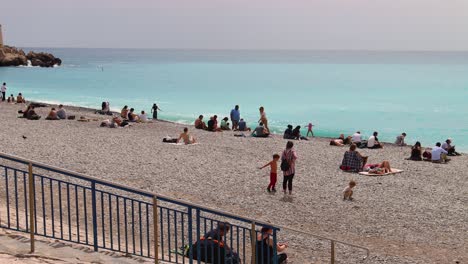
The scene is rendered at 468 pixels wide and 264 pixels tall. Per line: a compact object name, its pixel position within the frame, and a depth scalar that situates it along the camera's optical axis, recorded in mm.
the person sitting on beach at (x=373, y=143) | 25438
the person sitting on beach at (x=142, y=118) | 31094
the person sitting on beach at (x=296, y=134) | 28000
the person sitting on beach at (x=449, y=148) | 23859
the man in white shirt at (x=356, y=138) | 25688
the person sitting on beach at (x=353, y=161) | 18406
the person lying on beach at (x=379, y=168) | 18062
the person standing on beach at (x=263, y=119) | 27694
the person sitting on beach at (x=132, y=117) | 30797
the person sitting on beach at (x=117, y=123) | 27531
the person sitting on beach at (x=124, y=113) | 30862
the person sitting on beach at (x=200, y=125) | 29672
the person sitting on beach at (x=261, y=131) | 27188
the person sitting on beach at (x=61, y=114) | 29998
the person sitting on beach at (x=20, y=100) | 39938
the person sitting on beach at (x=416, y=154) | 21938
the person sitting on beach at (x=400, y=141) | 28375
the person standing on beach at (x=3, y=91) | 42469
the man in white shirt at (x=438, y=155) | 21547
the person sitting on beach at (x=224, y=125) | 29969
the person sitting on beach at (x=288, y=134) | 27844
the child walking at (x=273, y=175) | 14725
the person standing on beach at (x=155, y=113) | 38156
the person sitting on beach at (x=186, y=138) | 22609
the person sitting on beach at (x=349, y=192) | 14609
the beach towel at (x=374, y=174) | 17953
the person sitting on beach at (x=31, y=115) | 28891
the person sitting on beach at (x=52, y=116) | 29228
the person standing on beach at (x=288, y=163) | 14383
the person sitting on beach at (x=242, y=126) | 29844
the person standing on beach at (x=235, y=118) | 30297
